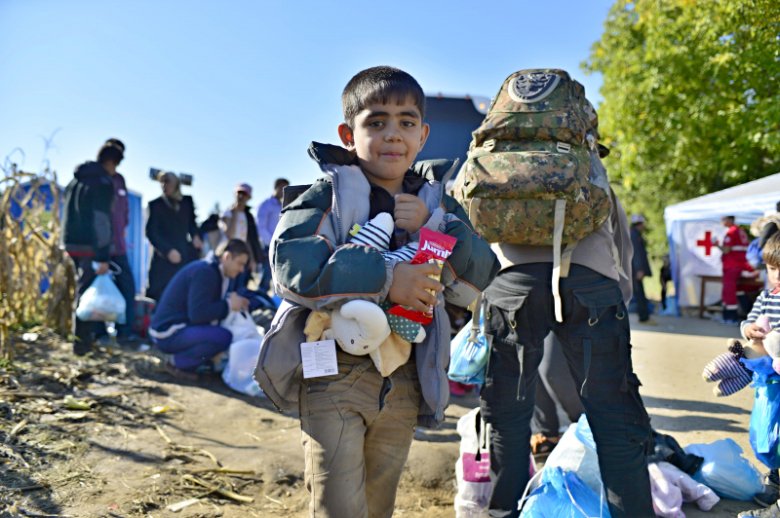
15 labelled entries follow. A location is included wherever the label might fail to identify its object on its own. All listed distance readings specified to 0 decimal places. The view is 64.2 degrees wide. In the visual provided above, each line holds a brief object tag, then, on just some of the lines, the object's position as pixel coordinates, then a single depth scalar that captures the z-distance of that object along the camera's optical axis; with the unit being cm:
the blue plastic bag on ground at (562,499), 263
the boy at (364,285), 175
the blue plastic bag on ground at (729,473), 316
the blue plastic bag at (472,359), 293
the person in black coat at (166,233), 732
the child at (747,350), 297
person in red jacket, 1156
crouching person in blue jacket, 557
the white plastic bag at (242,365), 538
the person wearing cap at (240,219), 767
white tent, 1239
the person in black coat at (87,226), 616
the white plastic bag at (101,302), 590
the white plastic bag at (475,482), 285
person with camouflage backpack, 252
